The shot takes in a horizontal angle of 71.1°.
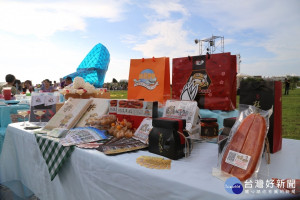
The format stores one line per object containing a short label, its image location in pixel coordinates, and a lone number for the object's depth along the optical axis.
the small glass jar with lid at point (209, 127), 1.13
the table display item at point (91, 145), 1.13
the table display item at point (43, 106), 1.96
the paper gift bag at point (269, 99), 0.89
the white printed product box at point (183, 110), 1.16
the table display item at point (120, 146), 1.04
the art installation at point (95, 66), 6.82
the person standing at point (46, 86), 5.61
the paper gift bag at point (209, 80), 1.35
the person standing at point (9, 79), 4.57
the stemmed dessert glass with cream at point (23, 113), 1.84
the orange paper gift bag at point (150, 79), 1.68
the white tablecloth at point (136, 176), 0.72
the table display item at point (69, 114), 1.55
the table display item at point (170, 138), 0.91
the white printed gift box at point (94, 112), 1.53
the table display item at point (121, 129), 1.26
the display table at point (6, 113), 2.68
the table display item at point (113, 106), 1.49
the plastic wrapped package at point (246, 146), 0.69
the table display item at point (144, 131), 1.18
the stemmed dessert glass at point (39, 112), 1.93
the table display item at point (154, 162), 0.85
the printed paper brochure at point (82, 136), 1.23
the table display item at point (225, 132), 0.87
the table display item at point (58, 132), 1.38
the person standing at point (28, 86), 7.94
